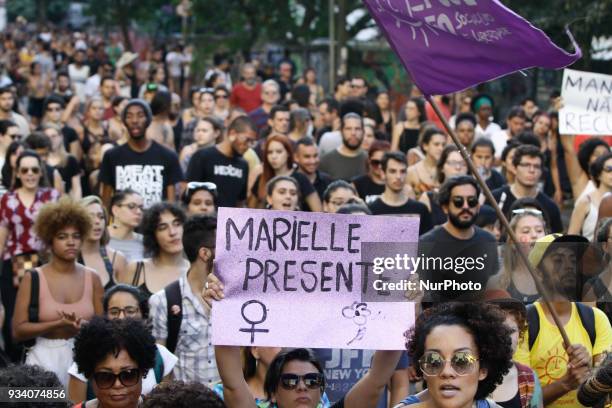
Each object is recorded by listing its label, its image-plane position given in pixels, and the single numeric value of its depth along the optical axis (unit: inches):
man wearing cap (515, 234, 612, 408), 512.7
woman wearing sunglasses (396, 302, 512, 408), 399.2
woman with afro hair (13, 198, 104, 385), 642.8
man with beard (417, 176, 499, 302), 477.7
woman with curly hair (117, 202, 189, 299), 697.0
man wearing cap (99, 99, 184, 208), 936.9
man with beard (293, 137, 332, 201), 979.3
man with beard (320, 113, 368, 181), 1054.9
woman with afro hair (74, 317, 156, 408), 470.6
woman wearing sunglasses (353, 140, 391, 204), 945.5
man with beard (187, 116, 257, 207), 954.7
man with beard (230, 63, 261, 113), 1631.4
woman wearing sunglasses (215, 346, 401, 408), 450.9
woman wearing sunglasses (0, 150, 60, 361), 779.4
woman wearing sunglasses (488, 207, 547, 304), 510.0
